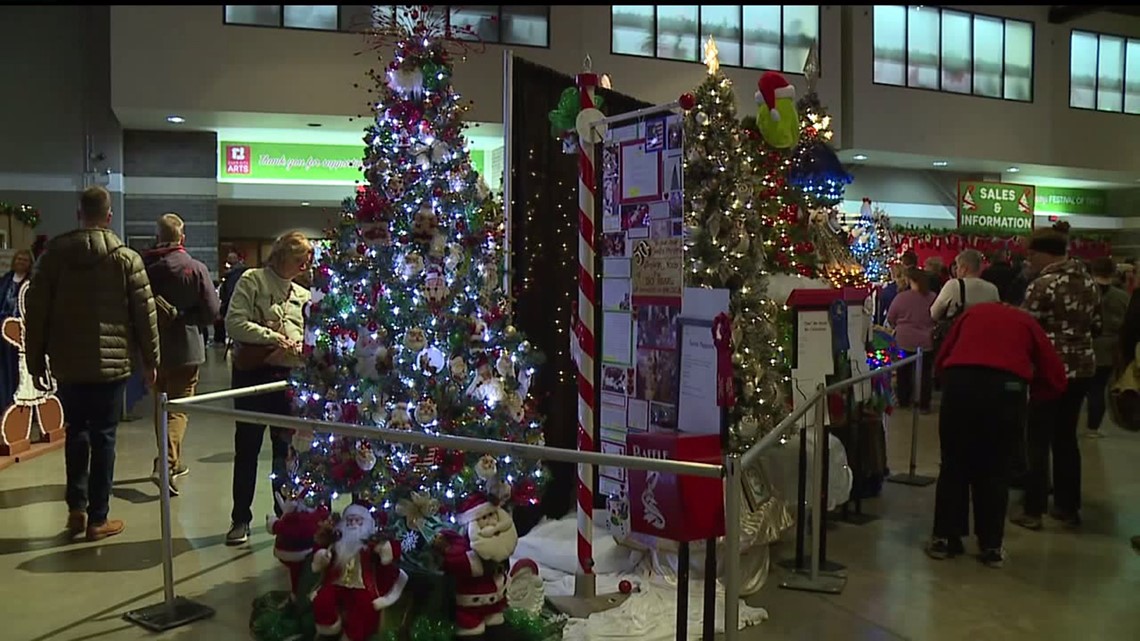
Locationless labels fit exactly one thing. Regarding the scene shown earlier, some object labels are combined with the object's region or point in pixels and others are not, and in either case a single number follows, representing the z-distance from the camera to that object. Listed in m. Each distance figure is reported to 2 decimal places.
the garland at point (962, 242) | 13.56
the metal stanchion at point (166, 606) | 3.73
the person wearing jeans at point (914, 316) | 8.94
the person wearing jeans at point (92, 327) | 4.62
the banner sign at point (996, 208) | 15.81
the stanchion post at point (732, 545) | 2.36
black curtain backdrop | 4.84
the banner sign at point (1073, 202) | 20.69
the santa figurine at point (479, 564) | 3.35
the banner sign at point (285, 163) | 13.97
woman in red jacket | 4.57
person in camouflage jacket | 5.41
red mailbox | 3.01
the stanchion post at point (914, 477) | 6.65
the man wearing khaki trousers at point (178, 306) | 5.80
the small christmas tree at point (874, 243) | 8.32
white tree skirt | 3.75
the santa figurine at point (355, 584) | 3.31
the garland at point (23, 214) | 9.94
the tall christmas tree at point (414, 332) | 3.64
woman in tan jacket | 4.75
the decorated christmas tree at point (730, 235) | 4.57
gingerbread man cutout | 6.69
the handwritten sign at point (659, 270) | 4.07
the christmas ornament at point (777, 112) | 4.75
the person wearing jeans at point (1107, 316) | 6.89
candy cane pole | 4.10
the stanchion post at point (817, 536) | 4.31
